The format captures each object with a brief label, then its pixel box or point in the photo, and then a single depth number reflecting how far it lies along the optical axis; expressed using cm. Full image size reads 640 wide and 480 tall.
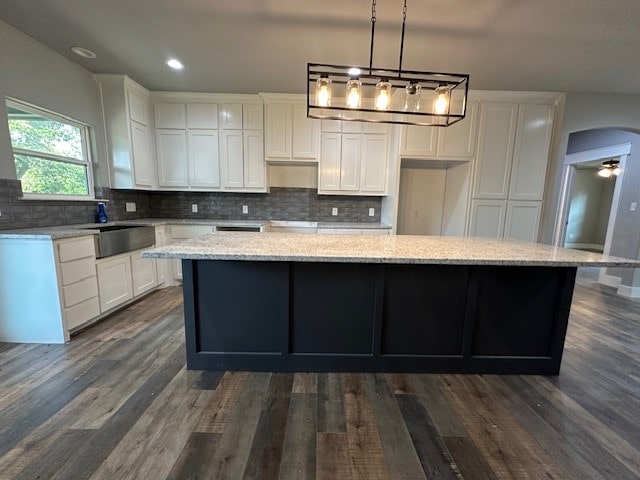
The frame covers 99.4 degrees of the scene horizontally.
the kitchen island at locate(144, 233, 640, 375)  184
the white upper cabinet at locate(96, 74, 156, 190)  335
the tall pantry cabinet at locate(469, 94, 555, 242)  357
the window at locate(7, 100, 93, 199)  252
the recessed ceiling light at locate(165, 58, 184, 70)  289
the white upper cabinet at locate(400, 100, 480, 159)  357
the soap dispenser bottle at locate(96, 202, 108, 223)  330
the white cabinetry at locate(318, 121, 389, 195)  391
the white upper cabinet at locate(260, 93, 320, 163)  385
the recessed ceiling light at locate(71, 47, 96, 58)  270
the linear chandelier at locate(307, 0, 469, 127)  165
